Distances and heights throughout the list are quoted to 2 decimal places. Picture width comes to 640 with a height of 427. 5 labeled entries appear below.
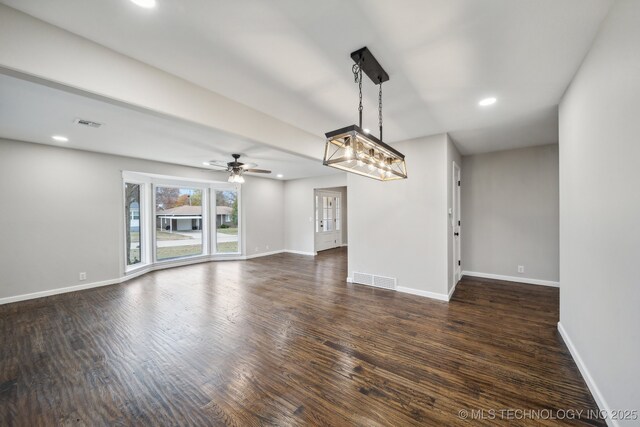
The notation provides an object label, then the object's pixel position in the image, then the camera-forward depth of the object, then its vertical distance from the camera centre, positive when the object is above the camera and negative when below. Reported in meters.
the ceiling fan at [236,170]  4.83 +0.92
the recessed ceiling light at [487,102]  2.65 +1.28
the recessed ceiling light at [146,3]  1.40 +1.28
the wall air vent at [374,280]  4.27 -1.28
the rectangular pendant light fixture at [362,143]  1.84 +0.60
